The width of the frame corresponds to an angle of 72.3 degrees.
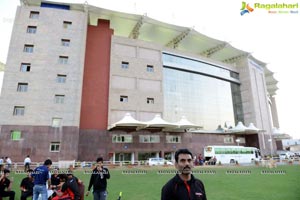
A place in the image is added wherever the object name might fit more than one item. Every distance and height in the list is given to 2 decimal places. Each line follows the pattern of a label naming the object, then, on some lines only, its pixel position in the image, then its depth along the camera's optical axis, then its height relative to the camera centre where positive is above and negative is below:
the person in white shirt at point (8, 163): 20.62 -1.22
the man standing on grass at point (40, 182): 5.97 -0.90
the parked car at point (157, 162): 26.76 -1.59
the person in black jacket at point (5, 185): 6.92 -1.16
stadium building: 25.59 +8.82
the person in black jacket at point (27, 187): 7.14 -1.26
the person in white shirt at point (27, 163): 20.39 -1.23
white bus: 30.28 -0.72
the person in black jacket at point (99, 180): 5.65 -0.83
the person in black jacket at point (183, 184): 2.65 -0.46
